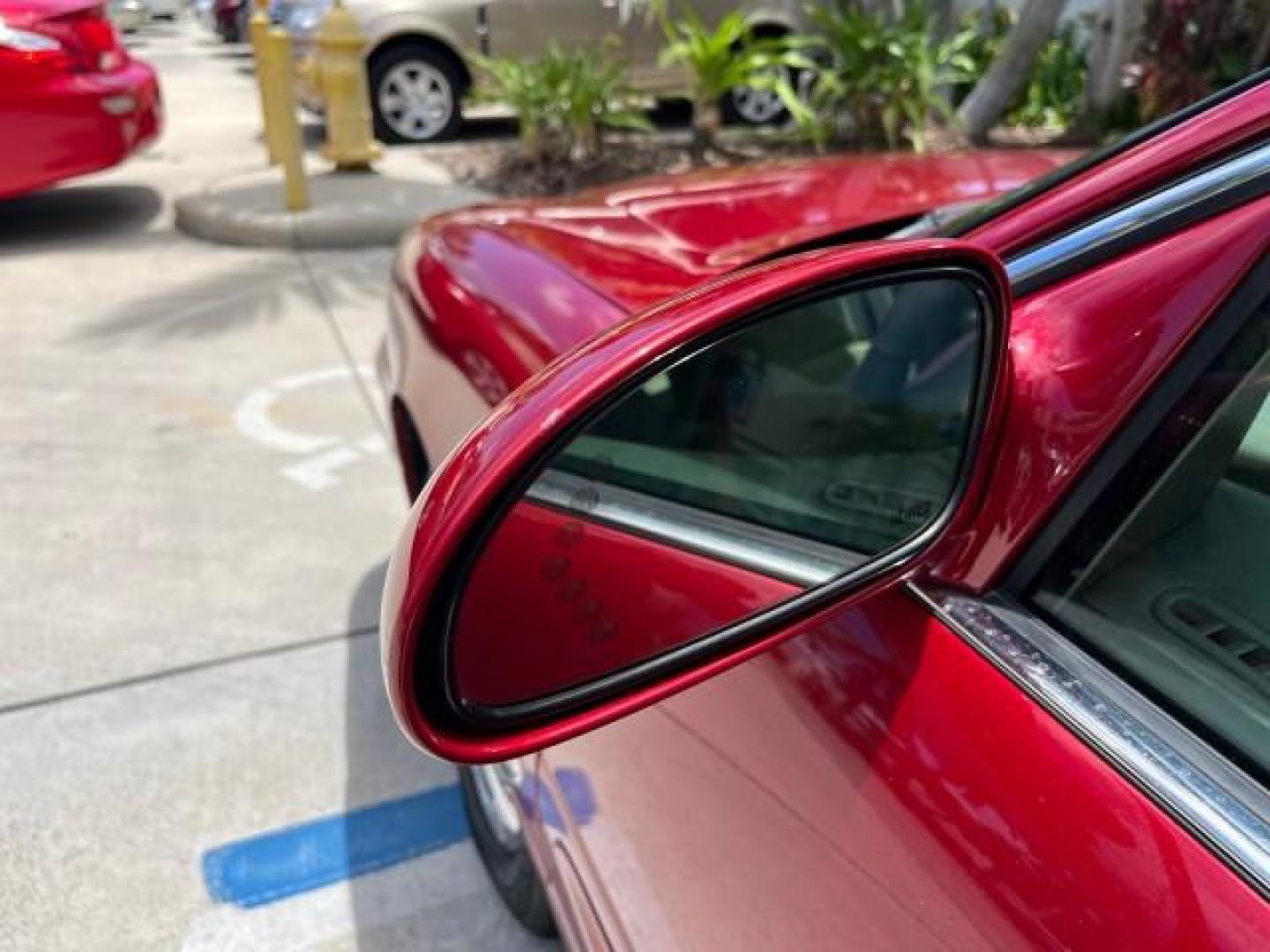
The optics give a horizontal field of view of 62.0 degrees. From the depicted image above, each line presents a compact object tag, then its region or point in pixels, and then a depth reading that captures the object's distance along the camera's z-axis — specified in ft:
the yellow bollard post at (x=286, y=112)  20.62
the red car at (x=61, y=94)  18.53
